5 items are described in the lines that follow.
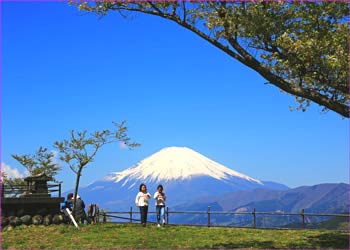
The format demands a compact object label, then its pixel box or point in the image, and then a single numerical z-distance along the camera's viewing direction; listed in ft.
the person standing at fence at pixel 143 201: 78.54
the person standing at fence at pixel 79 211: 88.38
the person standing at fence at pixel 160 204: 77.46
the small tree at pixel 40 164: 130.00
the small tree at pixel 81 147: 89.34
